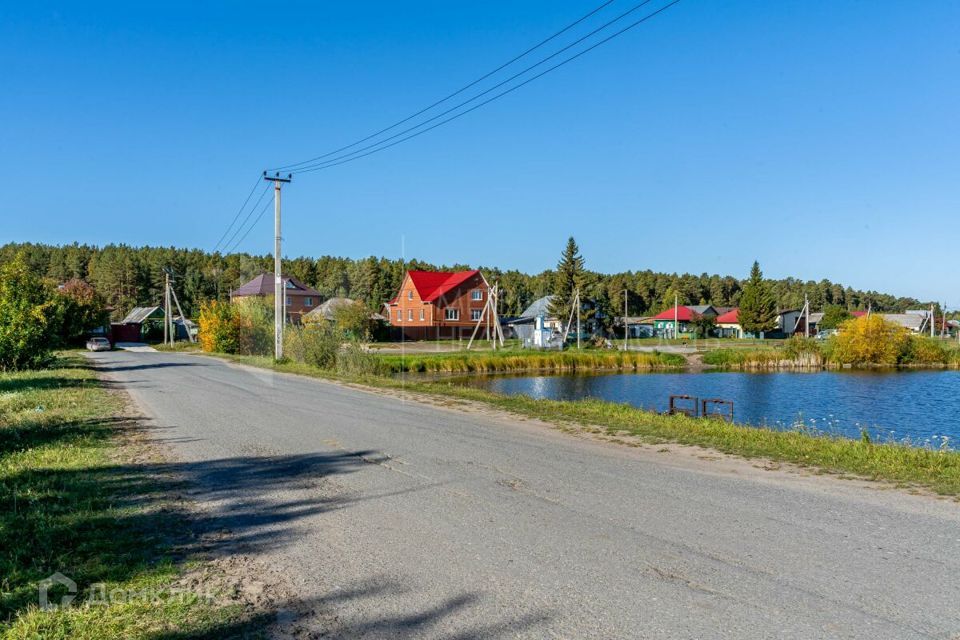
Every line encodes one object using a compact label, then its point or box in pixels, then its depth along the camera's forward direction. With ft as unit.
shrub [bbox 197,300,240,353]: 159.74
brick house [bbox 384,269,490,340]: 251.19
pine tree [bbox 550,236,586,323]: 247.29
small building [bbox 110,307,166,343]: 281.54
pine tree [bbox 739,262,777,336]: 309.01
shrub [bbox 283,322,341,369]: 107.34
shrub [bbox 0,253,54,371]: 94.32
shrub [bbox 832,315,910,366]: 184.24
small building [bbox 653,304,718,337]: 342.85
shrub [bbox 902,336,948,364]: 187.32
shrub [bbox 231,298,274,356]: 145.07
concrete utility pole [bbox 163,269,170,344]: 203.87
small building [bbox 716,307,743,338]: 352.94
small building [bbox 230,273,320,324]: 285.84
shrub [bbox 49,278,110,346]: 195.21
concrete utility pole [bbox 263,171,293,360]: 116.98
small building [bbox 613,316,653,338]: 316.40
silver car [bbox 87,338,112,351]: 206.90
